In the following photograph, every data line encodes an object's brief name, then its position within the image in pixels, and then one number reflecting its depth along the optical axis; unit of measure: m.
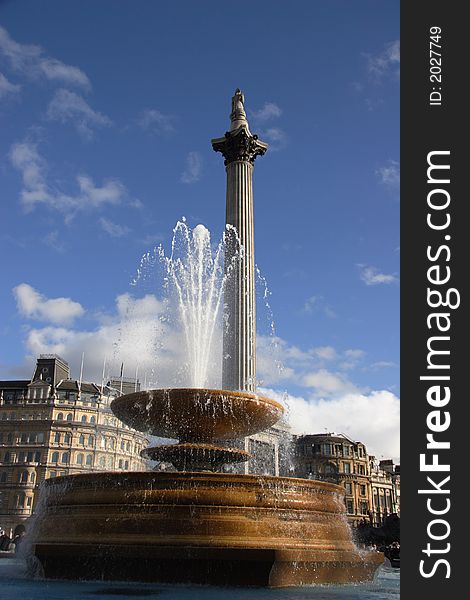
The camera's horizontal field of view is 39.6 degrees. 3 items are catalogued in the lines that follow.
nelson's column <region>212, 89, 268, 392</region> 31.22
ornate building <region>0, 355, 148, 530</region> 59.47
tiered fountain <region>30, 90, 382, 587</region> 12.44
